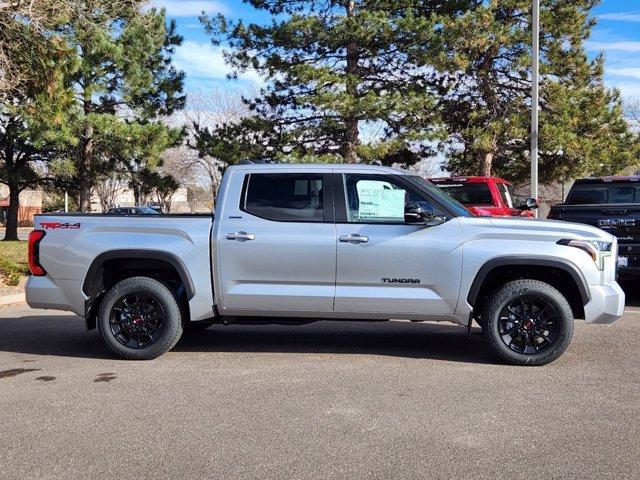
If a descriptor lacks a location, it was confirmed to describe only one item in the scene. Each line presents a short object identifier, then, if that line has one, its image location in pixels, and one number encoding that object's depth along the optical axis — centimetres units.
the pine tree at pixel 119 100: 2316
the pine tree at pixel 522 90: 2106
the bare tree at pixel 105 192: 5719
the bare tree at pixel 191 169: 5027
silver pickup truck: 614
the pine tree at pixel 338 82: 2105
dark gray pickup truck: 952
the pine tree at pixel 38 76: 1213
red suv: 1250
